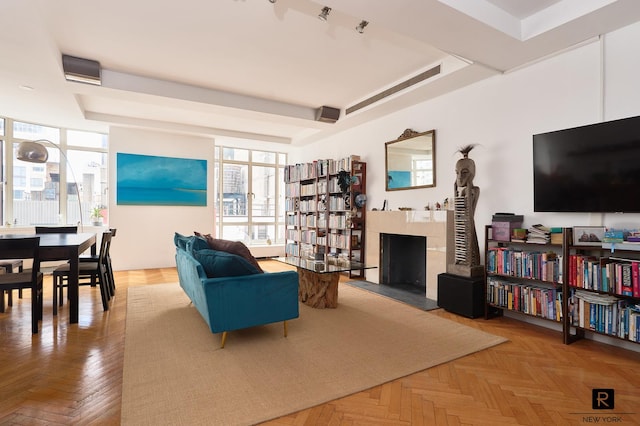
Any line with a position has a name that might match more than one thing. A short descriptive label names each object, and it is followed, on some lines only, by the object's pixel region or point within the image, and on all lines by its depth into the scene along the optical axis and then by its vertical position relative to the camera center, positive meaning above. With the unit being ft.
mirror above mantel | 15.51 +2.65
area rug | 6.65 -3.90
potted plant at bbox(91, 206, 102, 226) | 21.59 -0.38
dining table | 11.06 -1.52
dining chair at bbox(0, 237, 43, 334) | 10.21 -1.86
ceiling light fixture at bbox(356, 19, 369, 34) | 10.15 +5.82
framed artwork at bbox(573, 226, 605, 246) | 9.53 -0.62
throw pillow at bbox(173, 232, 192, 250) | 12.96 -1.21
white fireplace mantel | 14.24 -0.85
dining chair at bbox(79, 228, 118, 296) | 14.58 -2.71
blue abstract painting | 22.21 +2.20
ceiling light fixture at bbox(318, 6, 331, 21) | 9.47 +5.81
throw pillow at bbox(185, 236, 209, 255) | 11.14 -1.15
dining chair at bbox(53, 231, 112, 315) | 12.15 -2.44
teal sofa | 9.07 -2.31
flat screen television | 9.26 +1.41
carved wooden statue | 12.65 -0.30
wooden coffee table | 13.33 -2.95
